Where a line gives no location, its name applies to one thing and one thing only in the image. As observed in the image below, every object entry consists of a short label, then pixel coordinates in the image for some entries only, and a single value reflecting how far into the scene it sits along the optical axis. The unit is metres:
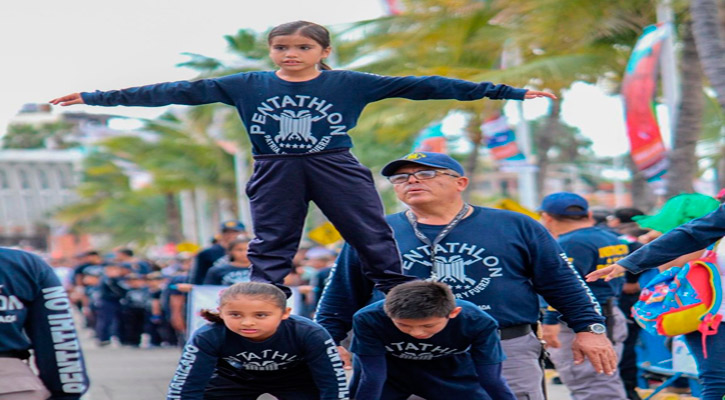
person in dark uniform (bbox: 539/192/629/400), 14.18
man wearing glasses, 9.21
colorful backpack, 10.15
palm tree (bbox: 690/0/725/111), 20.81
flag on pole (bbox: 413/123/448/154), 35.46
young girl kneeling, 8.29
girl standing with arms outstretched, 8.69
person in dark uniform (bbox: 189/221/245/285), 21.99
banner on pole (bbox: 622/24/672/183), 26.26
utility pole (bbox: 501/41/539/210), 36.20
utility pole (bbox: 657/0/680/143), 28.60
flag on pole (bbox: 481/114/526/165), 36.74
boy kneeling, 8.07
